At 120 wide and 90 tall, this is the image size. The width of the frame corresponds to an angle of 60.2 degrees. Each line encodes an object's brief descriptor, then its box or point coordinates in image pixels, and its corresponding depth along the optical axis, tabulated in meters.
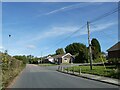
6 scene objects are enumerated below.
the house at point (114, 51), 21.77
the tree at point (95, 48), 37.20
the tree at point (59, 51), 68.22
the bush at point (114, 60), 19.76
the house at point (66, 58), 44.17
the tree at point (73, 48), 55.55
